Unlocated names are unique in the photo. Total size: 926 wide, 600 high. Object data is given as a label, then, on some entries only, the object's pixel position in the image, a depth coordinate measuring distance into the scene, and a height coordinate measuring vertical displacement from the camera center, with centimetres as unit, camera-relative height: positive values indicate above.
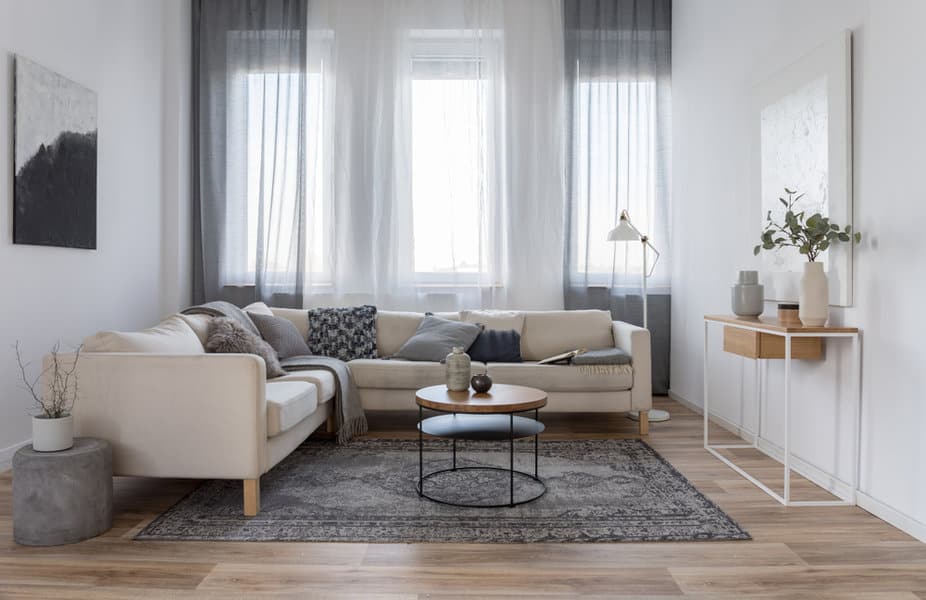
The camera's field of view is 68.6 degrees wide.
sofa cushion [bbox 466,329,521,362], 464 -45
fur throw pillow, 367 -34
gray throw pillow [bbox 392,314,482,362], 452 -39
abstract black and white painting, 365 +70
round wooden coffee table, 297 -56
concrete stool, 250 -80
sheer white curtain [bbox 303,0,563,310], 551 +108
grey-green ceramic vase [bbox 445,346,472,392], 327 -42
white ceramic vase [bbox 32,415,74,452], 253 -58
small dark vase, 323 -48
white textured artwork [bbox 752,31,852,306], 308 +68
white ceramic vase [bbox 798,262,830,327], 305 -5
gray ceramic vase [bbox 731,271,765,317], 357 -7
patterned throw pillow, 478 -37
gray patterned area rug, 268 -98
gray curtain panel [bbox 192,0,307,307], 550 +109
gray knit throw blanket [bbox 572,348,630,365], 436 -49
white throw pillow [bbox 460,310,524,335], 490 -26
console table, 296 -30
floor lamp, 477 +33
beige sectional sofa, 283 -55
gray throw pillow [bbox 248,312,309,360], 441 -36
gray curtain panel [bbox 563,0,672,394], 552 +113
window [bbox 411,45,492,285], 554 +95
